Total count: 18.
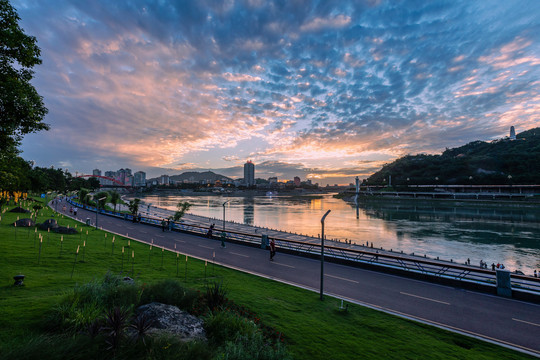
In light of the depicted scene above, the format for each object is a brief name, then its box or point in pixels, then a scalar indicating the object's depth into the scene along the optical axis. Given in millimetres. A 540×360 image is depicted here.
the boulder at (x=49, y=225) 25538
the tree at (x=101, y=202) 60456
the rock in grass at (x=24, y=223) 25125
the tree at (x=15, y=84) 9750
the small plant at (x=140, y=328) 6238
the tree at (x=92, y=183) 159625
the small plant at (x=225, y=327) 7421
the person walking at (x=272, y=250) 19844
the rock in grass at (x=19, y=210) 35656
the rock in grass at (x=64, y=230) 25530
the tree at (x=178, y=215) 46156
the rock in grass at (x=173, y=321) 7227
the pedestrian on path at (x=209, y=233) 29031
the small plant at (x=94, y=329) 6117
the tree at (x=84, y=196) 70281
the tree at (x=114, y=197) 58750
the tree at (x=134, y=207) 48969
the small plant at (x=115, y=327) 5902
